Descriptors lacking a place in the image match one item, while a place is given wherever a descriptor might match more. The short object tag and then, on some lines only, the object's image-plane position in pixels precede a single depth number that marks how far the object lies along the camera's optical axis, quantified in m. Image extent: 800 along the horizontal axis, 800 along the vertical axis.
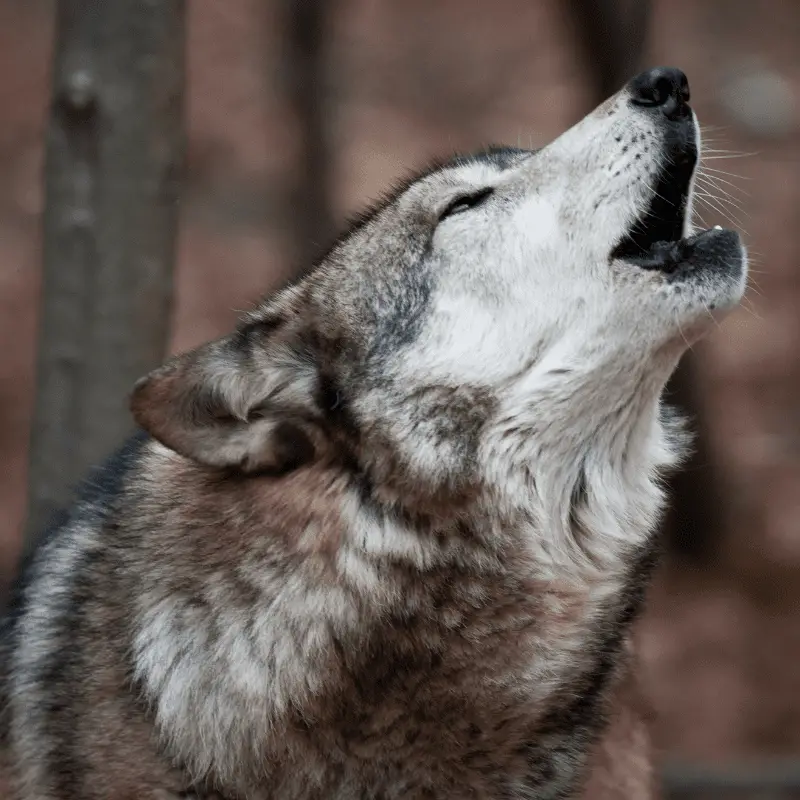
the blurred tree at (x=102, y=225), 9.49
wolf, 6.21
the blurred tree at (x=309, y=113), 19.50
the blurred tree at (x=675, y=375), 15.20
